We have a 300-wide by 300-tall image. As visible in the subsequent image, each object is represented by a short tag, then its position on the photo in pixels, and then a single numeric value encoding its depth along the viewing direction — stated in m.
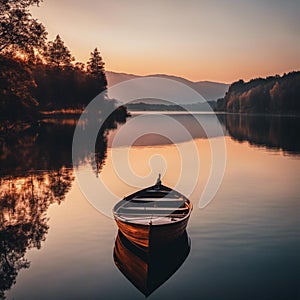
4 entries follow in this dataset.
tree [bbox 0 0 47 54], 46.87
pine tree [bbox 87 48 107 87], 133.00
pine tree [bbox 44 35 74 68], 118.41
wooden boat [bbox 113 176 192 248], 14.85
